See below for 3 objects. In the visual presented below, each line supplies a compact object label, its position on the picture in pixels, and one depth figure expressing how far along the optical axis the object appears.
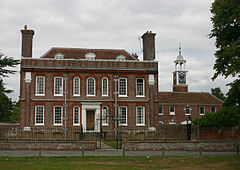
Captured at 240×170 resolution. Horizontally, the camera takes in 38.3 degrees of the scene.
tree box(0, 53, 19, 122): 40.08
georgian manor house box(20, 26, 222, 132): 35.41
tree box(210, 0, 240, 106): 21.36
